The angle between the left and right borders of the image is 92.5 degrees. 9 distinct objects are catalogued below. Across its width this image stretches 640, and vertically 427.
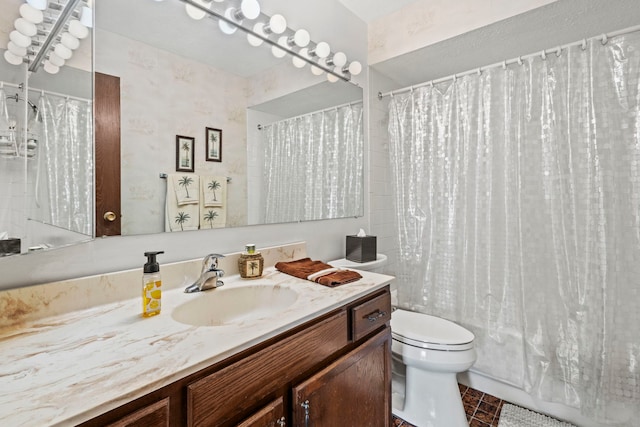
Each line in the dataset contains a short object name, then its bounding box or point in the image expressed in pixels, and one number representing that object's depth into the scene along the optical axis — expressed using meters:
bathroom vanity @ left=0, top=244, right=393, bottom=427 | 0.51
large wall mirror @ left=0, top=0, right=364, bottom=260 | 0.95
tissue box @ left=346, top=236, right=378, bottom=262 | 1.69
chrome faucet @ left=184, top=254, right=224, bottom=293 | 1.03
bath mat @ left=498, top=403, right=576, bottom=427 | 1.58
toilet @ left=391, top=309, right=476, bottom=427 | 1.46
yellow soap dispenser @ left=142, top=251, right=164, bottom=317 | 0.82
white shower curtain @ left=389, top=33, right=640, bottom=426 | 1.38
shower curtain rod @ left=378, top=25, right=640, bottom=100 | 1.36
